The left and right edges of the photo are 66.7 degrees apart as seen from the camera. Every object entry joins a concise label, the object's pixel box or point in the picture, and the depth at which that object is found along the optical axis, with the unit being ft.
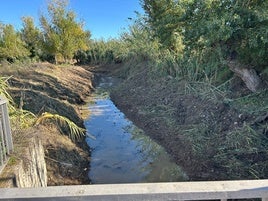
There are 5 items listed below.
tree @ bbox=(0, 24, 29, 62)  41.32
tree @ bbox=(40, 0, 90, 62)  39.87
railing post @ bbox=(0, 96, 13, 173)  6.34
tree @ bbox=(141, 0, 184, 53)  18.18
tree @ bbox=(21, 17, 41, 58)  43.54
